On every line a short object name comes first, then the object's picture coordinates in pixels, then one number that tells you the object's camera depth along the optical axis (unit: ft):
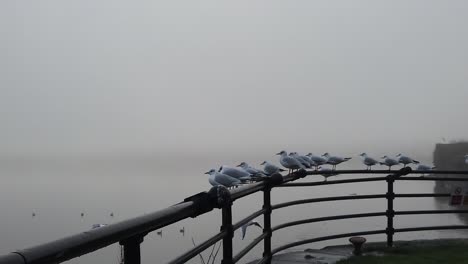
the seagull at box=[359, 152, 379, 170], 39.48
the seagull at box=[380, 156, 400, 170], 37.17
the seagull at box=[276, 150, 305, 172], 26.48
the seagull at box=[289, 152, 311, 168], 27.25
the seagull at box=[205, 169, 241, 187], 21.33
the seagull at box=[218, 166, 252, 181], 21.67
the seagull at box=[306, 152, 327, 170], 30.58
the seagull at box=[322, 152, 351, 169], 34.95
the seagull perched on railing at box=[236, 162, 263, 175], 23.60
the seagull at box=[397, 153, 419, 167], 37.00
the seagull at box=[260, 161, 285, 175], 23.82
